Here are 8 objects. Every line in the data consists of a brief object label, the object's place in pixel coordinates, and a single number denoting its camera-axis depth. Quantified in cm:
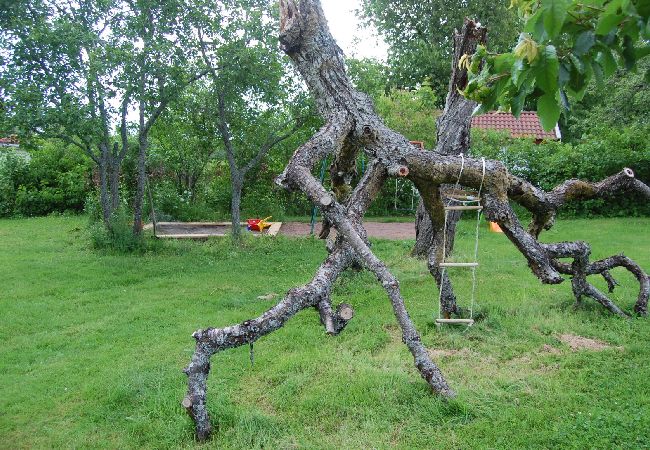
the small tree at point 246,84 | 1011
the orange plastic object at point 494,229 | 1331
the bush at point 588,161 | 1555
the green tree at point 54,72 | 881
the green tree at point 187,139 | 1166
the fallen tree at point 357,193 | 376
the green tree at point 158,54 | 949
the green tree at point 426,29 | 2581
